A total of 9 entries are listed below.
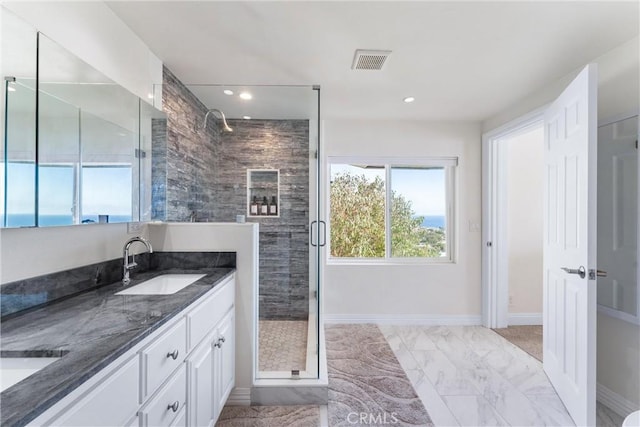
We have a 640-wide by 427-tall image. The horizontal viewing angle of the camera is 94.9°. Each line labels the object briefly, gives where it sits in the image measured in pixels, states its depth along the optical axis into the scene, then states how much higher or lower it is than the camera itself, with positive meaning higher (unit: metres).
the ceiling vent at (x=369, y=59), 1.98 +1.10
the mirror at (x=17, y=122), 1.02 +0.33
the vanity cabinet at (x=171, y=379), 0.76 -0.59
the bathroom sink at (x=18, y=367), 0.77 -0.41
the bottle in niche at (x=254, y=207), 2.92 +0.08
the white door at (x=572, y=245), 1.67 -0.18
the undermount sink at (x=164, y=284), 1.61 -0.42
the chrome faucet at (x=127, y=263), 1.63 -0.27
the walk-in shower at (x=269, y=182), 2.52 +0.32
